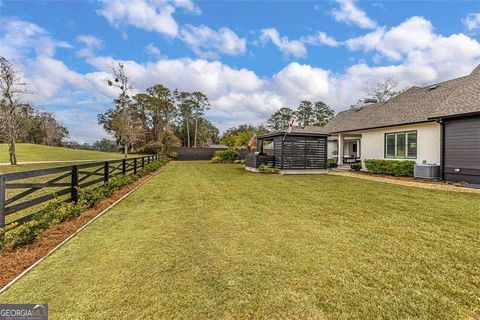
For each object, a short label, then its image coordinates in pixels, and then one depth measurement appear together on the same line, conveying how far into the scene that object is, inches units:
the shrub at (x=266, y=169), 588.1
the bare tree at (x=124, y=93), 1047.0
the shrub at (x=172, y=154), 1312.5
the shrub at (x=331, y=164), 725.3
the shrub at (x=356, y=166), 642.1
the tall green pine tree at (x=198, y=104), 1891.0
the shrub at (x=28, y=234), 151.9
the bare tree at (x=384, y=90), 1299.2
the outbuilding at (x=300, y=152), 576.4
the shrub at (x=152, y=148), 1503.4
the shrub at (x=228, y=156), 1044.5
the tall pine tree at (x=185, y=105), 1859.0
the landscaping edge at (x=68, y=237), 112.6
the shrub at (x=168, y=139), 1590.4
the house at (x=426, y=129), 383.2
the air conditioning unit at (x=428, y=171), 433.7
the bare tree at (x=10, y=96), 727.7
